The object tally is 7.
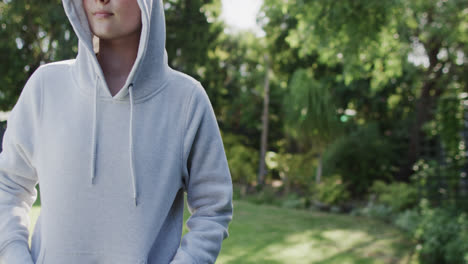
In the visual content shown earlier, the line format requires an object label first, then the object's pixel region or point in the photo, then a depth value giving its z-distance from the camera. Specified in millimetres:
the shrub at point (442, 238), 5750
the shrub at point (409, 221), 7695
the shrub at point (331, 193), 11617
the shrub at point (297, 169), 13602
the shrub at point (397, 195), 10219
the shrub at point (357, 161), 12523
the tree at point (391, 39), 5234
